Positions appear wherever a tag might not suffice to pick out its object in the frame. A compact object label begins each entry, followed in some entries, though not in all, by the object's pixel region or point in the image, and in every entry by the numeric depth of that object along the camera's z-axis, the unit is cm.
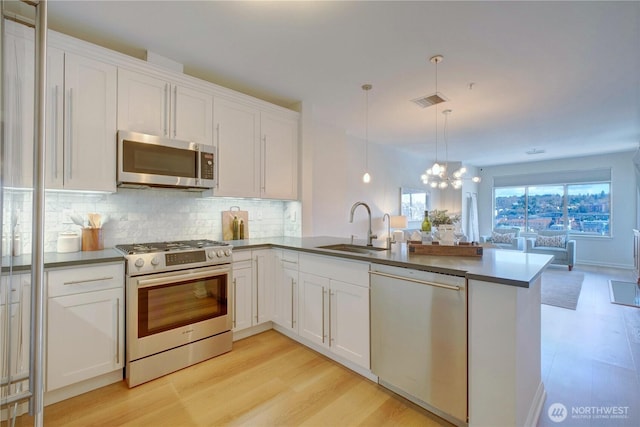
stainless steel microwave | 232
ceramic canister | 223
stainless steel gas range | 211
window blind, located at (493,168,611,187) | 689
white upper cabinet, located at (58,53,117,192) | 211
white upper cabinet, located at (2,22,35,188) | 81
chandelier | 261
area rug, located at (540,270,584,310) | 407
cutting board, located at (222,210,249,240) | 327
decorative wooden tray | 207
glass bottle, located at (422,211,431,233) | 278
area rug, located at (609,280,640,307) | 410
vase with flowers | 227
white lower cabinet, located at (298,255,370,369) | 216
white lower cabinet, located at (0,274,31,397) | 84
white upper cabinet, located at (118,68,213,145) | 236
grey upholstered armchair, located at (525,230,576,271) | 638
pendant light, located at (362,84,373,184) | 323
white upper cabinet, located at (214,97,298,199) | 296
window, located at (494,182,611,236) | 699
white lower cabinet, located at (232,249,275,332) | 275
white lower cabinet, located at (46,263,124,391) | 184
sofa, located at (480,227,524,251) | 693
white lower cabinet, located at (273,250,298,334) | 276
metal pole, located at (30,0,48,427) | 84
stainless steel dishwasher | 162
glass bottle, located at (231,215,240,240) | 331
